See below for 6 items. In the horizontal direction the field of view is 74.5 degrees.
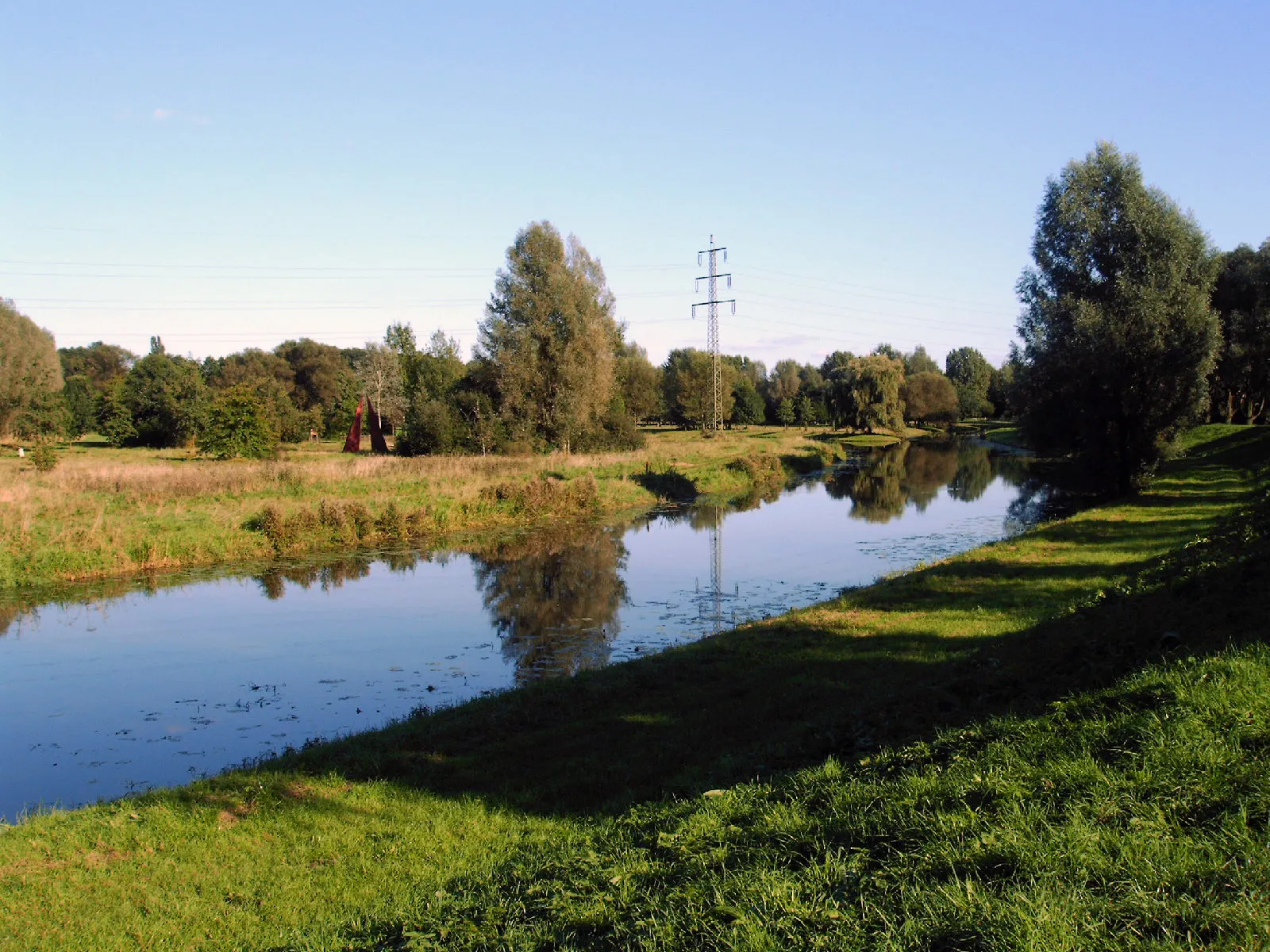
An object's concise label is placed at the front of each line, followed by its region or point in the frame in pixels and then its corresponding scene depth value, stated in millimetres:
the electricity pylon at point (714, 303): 61072
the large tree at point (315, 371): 86250
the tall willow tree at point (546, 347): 45875
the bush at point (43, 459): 32062
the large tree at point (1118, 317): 25672
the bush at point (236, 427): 39625
